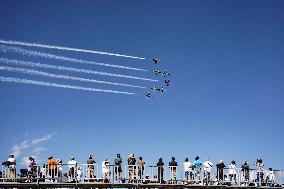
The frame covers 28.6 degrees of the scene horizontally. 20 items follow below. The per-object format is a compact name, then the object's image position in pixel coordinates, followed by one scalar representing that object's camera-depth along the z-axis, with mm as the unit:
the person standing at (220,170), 40781
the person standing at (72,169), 36375
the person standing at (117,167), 37059
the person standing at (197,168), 39906
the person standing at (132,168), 37594
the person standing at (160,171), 38750
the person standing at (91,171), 36625
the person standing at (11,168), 35125
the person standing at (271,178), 43344
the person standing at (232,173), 41312
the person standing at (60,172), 35856
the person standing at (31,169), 35812
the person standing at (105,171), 36931
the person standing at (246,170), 41844
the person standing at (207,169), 40062
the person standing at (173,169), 38969
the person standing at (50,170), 35906
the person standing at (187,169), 39469
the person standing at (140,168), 37969
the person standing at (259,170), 42625
